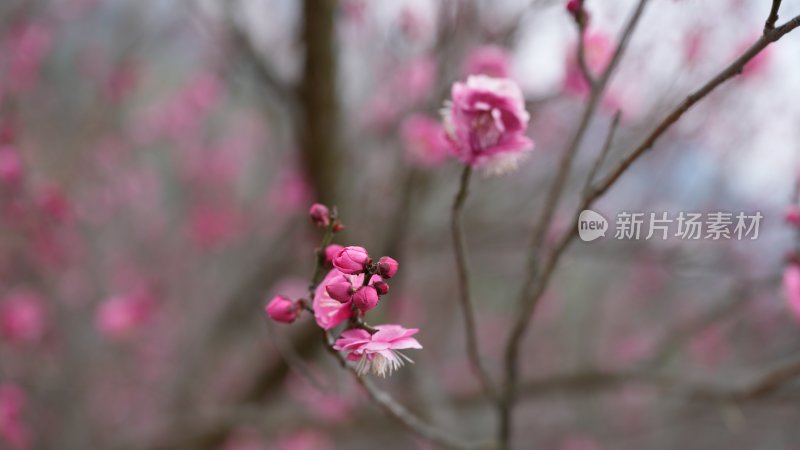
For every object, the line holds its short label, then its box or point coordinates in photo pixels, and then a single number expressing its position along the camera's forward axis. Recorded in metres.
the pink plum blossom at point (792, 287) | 0.70
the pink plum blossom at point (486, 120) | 0.63
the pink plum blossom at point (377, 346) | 0.60
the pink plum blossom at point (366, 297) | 0.60
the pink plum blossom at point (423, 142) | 1.12
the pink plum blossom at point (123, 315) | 1.77
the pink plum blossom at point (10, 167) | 0.98
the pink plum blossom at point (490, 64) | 0.76
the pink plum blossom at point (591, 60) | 0.77
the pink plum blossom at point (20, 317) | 1.55
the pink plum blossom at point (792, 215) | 0.68
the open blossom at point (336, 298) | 0.60
